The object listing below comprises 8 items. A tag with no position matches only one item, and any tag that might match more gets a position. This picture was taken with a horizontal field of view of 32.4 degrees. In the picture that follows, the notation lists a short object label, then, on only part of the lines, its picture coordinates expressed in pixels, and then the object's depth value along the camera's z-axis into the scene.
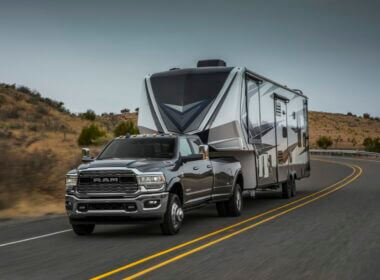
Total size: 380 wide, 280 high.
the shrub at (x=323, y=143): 97.88
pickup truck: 11.79
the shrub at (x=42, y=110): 64.35
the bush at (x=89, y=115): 76.10
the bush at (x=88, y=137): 48.34
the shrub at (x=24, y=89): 71.94
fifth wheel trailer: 15.99
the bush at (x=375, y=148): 73.75
